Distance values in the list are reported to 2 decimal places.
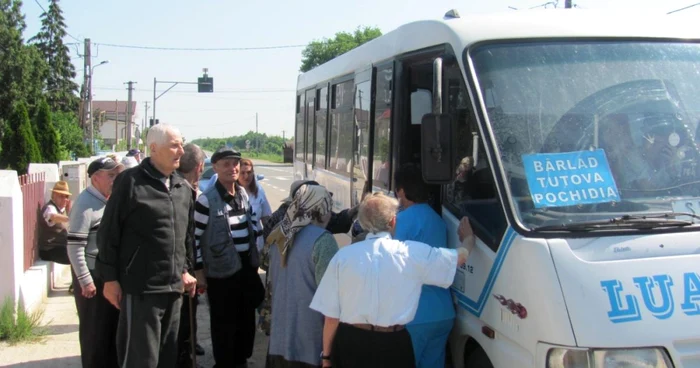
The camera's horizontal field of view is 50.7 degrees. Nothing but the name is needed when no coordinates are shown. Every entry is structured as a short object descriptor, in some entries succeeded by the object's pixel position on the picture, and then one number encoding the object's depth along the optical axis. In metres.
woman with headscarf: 4.34
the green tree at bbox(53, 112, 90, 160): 37.03
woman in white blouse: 6.45
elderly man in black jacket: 4.36
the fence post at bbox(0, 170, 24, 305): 7.27
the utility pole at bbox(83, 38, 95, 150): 39.03
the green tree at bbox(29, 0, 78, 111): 65.38
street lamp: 41.12
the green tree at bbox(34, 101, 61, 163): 24.88
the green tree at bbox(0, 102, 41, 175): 22.17
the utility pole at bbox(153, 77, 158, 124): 50.32
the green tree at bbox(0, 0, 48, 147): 48.28
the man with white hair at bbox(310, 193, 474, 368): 3.74
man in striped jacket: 5.71
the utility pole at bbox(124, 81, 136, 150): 56.04
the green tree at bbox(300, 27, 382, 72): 65.06
